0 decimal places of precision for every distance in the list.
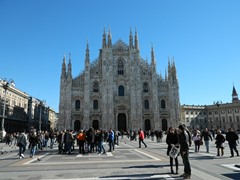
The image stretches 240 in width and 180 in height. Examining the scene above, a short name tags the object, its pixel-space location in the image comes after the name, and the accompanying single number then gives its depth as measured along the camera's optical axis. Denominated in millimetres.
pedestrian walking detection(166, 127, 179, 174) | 8680
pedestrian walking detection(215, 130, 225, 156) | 12647
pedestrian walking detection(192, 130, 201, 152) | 14753
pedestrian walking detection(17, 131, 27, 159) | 13080
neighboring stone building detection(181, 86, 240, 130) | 67312
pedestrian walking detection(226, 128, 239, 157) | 12320
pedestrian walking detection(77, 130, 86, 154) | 14912
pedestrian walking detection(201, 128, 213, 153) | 14742
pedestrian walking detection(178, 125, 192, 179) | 7087
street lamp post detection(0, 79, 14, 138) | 28647
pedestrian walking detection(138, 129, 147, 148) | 18808
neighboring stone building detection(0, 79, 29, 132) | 46781
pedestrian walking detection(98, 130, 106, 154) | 14686
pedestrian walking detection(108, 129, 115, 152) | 15750
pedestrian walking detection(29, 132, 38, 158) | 13180
